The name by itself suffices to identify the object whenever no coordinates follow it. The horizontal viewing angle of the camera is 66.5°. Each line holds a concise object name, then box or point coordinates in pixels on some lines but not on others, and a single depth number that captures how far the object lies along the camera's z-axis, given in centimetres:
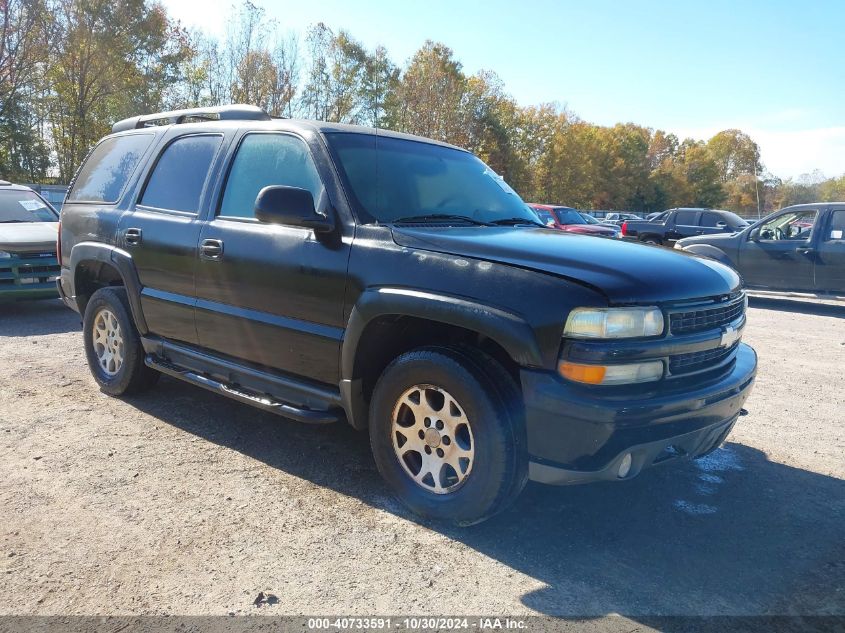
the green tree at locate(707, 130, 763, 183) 9412
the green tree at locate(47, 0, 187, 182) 2659
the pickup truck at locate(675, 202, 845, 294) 1080
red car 1762
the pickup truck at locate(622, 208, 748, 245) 1772
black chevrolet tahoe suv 266
